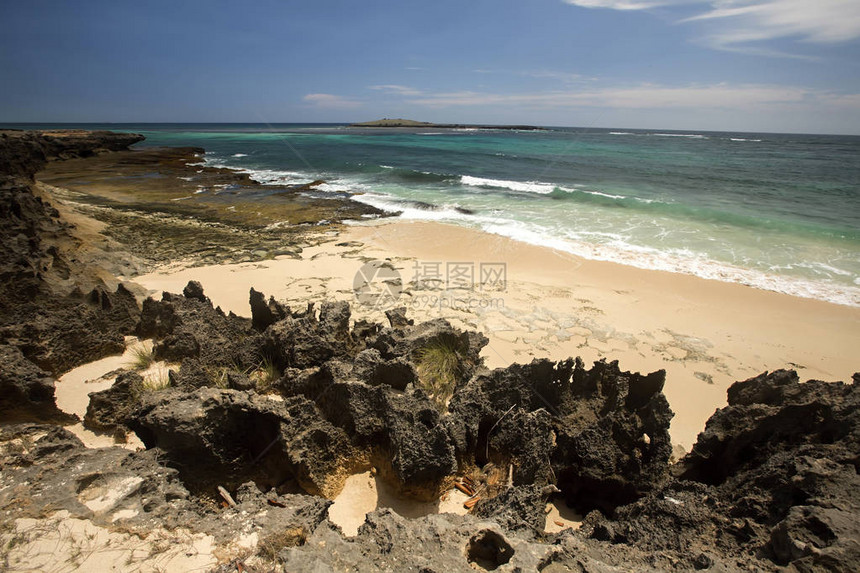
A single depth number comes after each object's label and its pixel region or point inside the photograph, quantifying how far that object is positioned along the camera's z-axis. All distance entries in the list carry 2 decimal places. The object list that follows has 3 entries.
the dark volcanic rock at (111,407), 3.30
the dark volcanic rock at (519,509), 2.25
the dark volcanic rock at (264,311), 4.55
